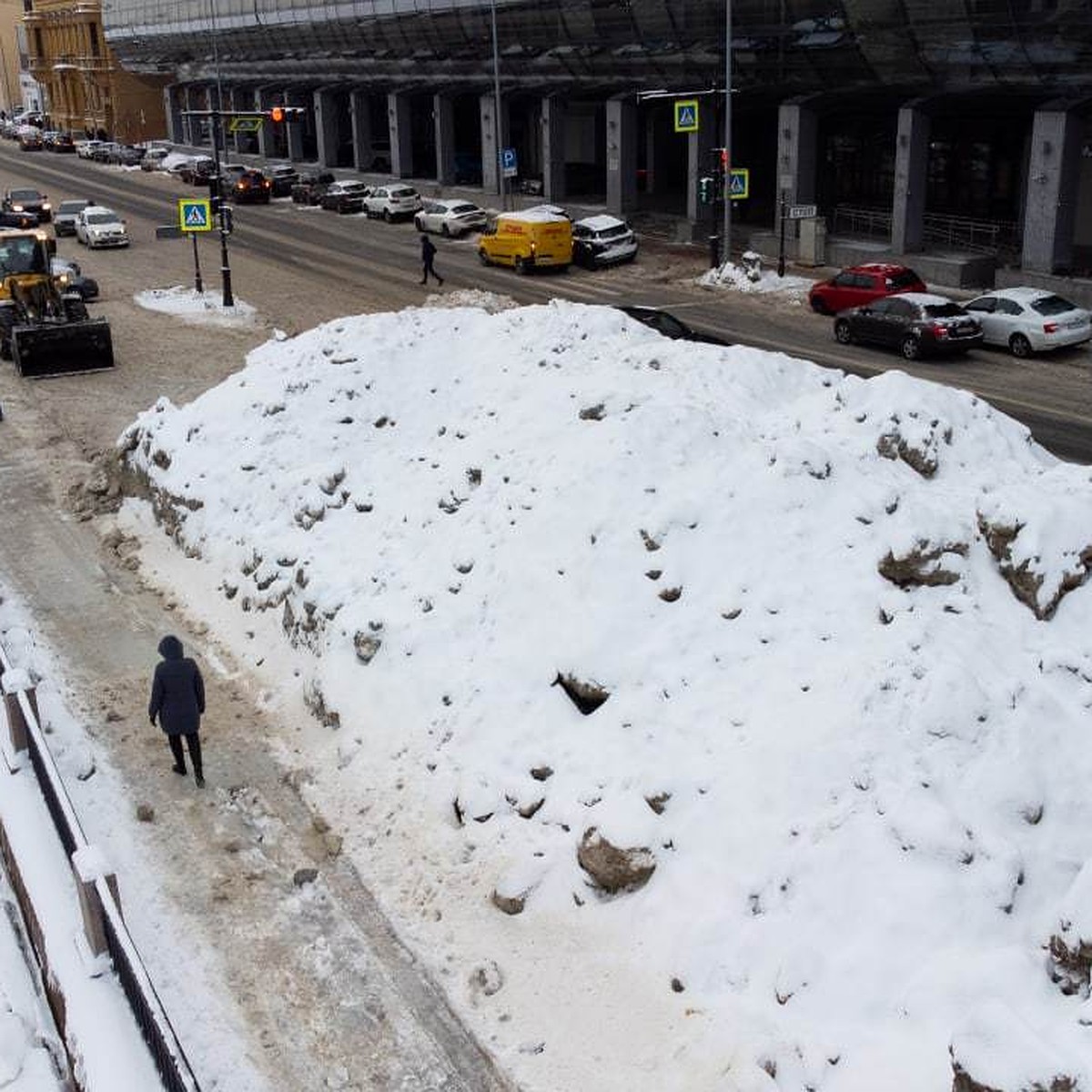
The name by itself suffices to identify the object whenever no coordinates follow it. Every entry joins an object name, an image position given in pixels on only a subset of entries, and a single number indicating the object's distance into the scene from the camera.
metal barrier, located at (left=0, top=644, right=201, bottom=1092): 6.48
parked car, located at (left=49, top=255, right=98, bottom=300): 31.14
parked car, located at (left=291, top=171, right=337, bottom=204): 57.84
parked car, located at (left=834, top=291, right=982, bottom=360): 25.88
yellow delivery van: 37.81
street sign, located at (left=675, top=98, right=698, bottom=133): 36.69
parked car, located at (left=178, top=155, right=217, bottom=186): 65.38
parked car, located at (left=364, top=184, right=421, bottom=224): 51.47
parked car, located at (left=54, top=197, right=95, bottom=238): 48.88
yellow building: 100.88
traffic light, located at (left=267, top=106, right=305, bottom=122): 28.97
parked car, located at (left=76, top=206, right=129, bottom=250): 44.47
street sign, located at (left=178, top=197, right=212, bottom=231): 29.73
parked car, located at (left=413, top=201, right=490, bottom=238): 46.56
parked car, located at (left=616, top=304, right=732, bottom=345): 21.92
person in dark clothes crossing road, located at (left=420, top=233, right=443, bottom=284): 35.00
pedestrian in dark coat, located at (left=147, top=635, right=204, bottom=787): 10.62
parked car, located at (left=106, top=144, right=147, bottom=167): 79.56
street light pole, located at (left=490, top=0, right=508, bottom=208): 50.09
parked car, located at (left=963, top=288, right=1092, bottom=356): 25.91
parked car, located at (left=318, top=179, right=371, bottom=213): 54.84
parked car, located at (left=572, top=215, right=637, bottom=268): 38.59
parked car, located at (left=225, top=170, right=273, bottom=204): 59.94
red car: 29.47
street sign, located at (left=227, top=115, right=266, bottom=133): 30.37
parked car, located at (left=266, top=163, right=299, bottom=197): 62.91
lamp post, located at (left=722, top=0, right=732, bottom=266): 34.72
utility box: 37.91
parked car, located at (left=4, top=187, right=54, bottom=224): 52.44
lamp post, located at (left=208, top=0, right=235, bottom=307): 30.77
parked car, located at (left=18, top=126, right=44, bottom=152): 95.69
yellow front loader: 25.98
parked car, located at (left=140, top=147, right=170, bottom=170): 77.26
